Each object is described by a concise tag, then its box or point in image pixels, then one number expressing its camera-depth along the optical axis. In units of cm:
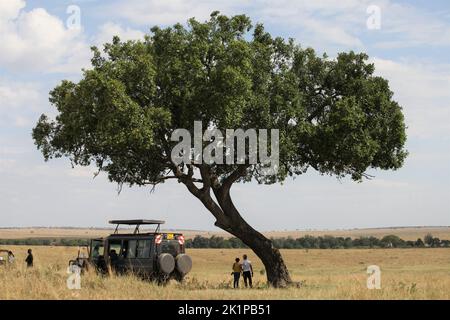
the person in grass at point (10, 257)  3439
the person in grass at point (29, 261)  3273
